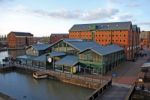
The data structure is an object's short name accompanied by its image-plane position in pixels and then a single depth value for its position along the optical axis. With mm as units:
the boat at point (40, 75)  20813
